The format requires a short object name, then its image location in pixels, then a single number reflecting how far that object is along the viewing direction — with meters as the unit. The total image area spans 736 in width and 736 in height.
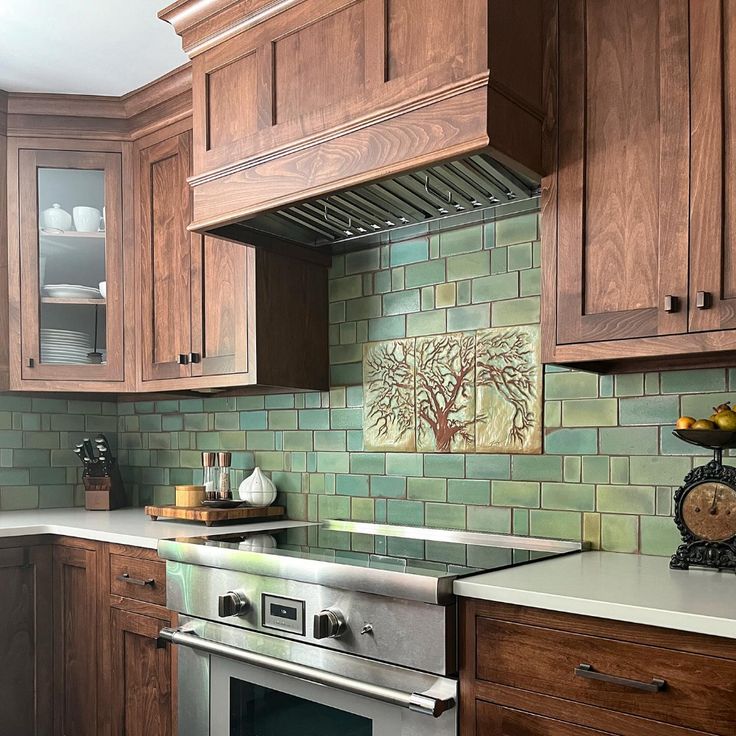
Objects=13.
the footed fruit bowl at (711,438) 1.72
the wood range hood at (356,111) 1.82
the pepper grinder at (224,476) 2.89
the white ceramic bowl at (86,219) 3.24
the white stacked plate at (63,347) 3.23
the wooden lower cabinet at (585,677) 1.33
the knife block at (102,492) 3.43
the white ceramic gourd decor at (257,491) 2.85
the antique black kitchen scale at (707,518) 1.72
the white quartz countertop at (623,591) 1.34
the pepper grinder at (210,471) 2.92
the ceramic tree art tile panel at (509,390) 2.23
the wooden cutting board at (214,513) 2.71
